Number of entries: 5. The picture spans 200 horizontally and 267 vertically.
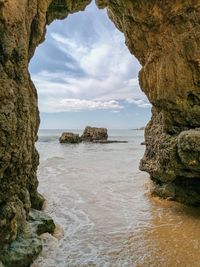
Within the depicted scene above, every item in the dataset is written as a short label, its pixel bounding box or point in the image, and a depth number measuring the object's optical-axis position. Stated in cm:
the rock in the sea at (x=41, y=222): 478
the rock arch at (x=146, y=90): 341
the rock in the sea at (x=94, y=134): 3599
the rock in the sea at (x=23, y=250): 353
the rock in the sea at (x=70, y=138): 3335
